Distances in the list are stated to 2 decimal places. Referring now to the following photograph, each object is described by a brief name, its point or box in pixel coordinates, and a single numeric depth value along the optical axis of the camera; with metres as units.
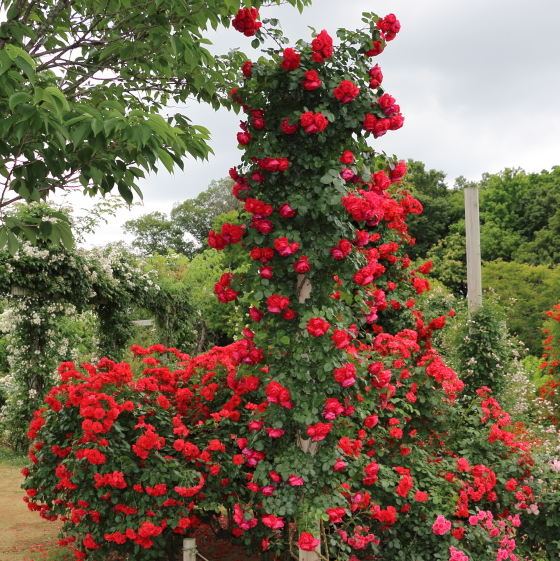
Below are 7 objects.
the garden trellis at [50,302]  8.27
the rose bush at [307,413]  3.00
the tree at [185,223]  33.03
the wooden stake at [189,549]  3.29
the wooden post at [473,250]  7.10
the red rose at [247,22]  3.19
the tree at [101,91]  2.44
